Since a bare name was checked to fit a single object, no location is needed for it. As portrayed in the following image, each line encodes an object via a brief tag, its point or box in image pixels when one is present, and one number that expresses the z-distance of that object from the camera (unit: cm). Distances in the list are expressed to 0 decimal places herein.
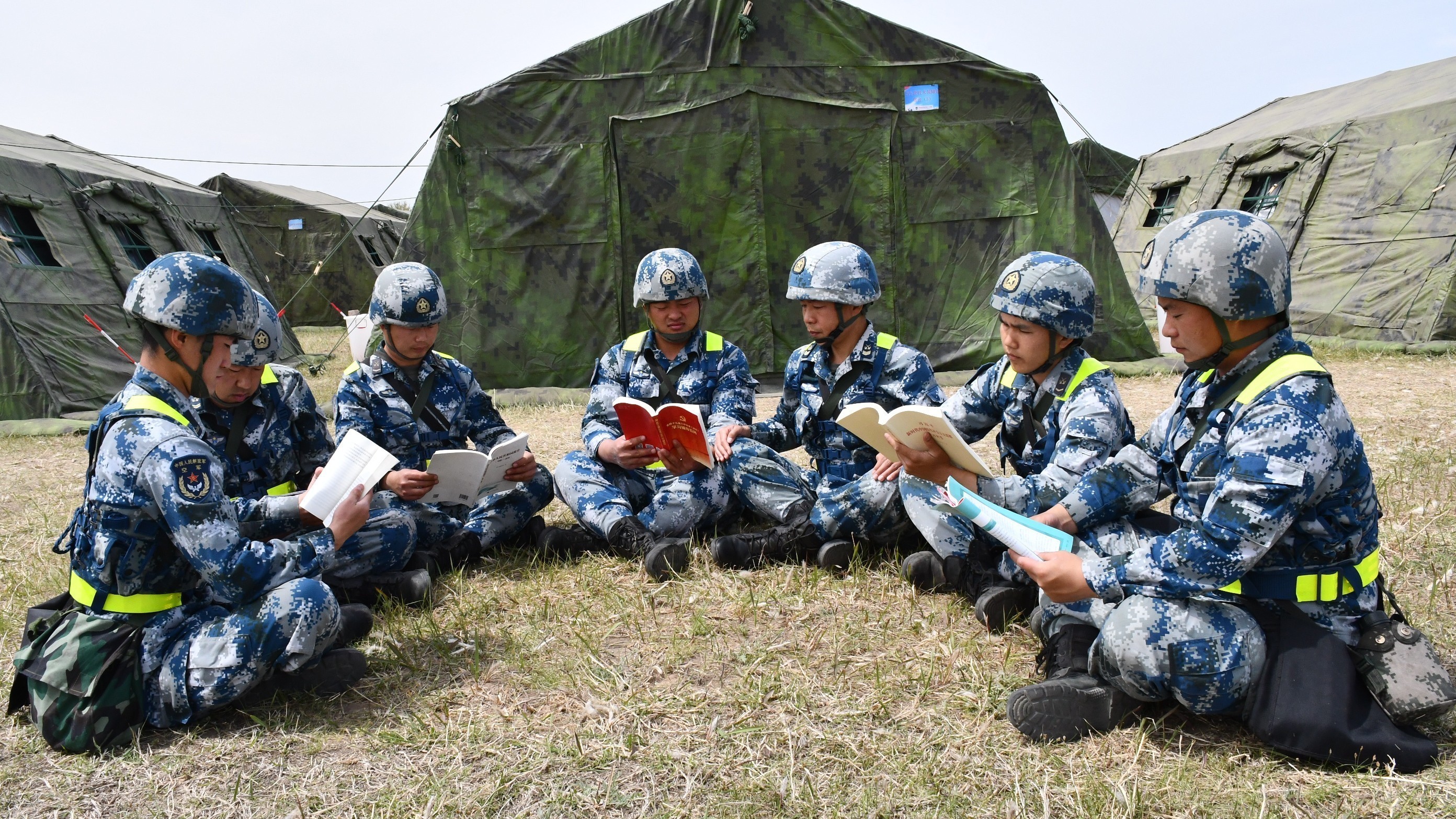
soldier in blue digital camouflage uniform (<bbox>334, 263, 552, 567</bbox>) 440
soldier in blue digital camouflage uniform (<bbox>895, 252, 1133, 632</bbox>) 337
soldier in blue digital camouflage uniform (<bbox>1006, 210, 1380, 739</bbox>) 237
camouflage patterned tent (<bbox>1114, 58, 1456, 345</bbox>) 959
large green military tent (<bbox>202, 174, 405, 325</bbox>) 1792
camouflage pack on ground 272
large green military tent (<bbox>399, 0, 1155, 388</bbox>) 837
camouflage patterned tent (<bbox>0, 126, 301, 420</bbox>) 838
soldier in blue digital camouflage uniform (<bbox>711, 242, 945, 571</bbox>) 420
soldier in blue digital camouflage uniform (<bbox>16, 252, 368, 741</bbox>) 269
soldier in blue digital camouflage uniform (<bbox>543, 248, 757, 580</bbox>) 447
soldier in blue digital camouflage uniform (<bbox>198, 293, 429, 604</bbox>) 350
